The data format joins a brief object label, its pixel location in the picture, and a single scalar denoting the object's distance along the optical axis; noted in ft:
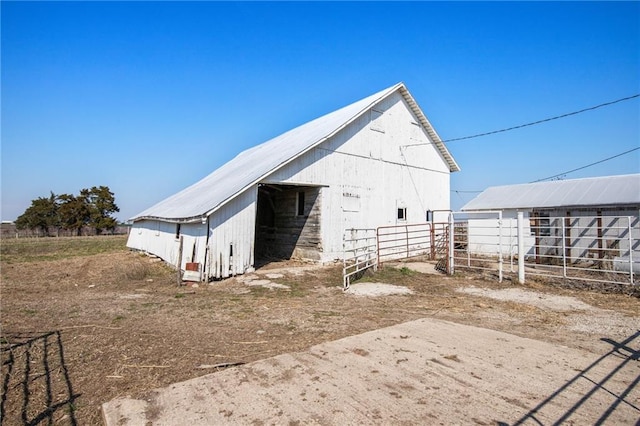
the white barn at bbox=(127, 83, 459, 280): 41.68
